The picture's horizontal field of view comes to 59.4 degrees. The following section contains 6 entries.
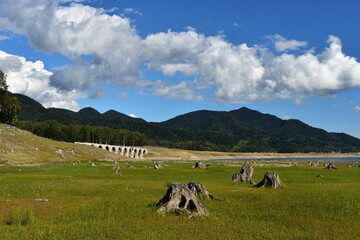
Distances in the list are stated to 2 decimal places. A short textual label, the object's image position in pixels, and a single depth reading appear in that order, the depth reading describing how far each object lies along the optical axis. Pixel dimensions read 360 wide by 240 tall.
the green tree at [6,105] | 151.62
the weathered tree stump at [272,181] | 37.41
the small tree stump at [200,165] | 88.69
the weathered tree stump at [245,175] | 46.97
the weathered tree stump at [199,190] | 28.48
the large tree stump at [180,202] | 22.06
